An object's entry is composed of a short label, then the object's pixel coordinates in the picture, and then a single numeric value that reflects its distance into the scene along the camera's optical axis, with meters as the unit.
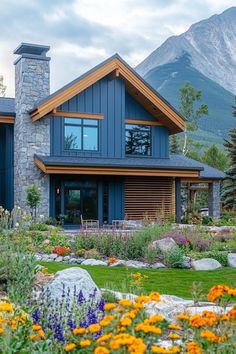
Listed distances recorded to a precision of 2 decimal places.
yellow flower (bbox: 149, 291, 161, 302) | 3.04
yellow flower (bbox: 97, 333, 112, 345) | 2.49
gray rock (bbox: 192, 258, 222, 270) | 10.20
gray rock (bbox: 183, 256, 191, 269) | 10.40
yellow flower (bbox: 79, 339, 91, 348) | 2.48
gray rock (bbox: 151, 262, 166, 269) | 10.29
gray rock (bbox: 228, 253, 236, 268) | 10.62
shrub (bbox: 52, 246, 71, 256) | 11.27
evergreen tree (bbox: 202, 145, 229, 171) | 36.81
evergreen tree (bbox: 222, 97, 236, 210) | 29.08
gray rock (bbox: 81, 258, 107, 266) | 10.28
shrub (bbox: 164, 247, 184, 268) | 10.34
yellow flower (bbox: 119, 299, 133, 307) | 2.85
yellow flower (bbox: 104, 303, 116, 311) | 2.83
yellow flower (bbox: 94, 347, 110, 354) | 2.30
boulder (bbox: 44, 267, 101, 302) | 5.57
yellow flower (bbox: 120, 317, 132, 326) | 2.50
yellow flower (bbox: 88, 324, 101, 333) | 2.60
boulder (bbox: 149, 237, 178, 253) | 10.88
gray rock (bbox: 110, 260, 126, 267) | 10.11
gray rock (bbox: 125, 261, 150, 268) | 10.23
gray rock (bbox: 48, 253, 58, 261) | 11.00
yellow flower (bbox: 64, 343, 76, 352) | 2.60
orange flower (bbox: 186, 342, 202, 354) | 2.52
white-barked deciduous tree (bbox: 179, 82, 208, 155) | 38.71
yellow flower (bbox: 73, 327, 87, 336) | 2.68
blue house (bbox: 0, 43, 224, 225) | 19.55
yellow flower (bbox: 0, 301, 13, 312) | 3.24
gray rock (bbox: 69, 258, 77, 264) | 10.68
